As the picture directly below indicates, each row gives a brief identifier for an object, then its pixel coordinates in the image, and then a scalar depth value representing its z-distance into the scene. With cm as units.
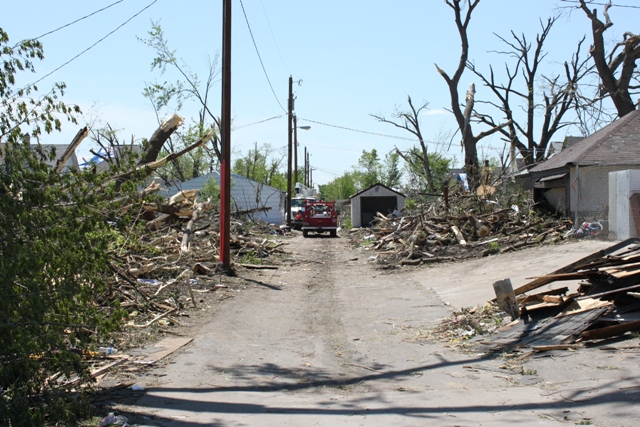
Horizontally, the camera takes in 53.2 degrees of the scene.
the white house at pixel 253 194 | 4556
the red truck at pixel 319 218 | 3712
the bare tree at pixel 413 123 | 4484
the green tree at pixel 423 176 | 3876
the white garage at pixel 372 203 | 4522
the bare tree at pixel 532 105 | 3909
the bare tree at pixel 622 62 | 3042
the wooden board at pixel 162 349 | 814
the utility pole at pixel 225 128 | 1659
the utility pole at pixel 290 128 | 4438
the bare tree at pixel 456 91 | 3406
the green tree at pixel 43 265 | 500
